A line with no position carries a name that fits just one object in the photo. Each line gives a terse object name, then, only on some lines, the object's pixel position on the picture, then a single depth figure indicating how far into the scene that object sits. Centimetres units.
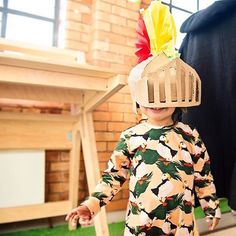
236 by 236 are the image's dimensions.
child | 63
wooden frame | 87
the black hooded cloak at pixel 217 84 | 82
